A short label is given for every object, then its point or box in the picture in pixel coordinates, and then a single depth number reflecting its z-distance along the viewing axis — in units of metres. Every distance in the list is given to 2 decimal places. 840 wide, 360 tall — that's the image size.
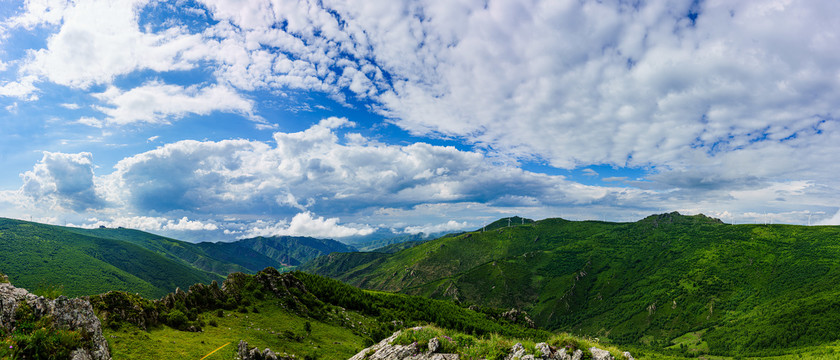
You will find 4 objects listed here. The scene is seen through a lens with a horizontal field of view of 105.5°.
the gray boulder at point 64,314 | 21.19
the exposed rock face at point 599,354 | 22.36
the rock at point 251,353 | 40.78
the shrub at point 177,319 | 45.81
